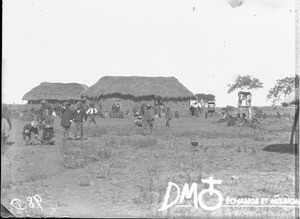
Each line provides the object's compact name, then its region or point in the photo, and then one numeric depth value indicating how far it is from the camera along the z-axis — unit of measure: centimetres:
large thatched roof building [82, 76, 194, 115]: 2064
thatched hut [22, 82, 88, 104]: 2081
